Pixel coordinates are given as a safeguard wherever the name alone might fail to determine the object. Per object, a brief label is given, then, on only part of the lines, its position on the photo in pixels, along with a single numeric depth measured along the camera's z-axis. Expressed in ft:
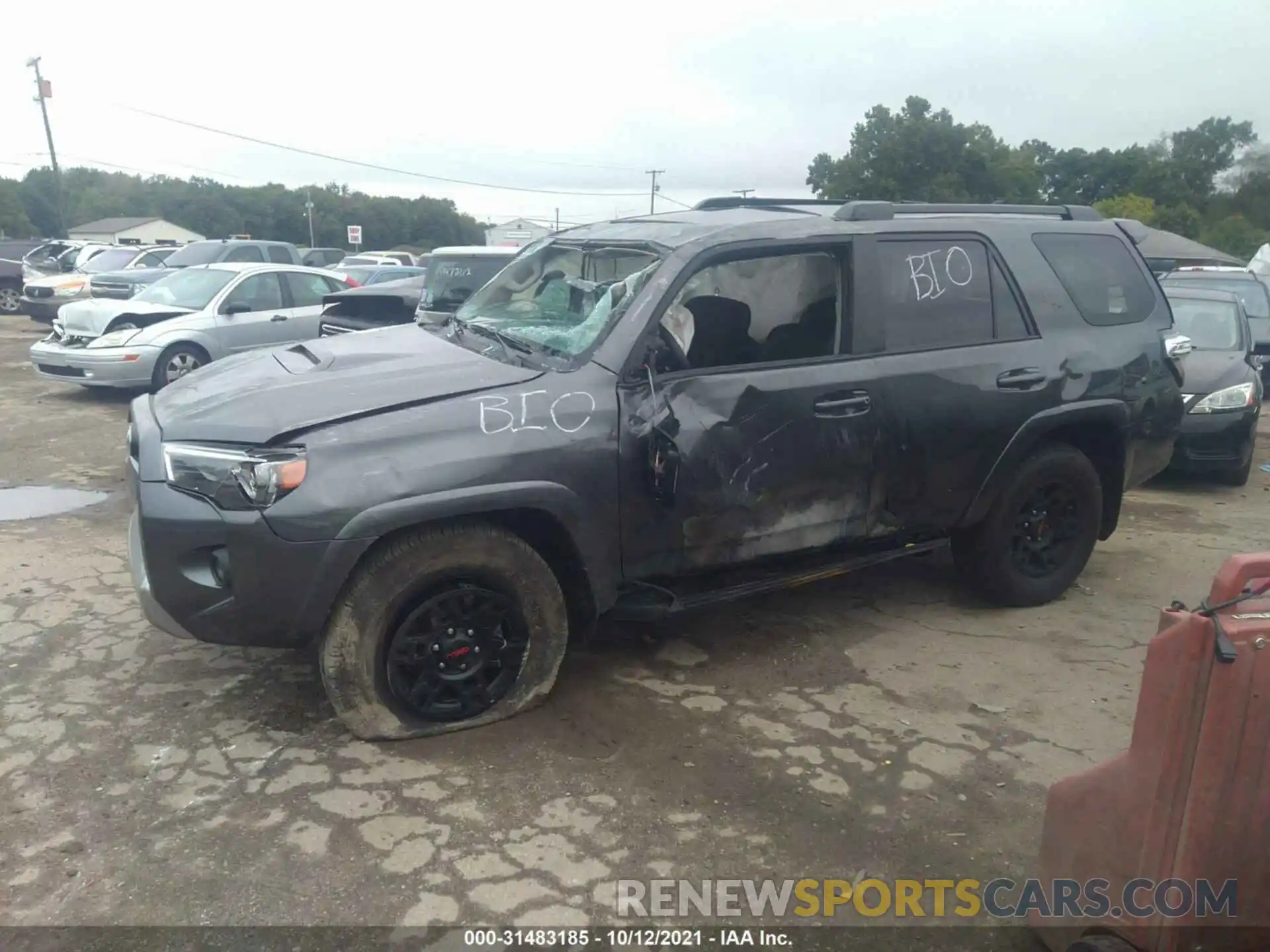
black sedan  25.09
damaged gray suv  10.64
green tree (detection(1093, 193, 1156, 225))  166.82
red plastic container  6.97
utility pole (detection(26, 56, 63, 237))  131.95
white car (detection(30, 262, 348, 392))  33.47
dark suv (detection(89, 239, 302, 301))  52.80
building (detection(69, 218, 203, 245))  221.46
